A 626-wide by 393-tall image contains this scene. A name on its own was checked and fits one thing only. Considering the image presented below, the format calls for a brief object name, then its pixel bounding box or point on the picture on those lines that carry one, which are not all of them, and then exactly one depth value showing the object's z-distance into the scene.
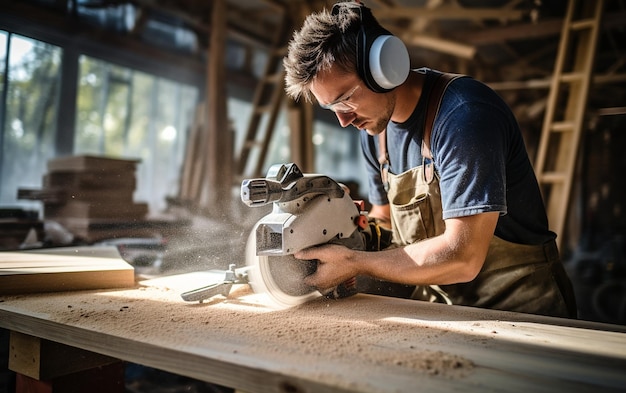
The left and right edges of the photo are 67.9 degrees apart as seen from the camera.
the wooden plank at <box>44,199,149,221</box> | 3.72
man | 1.44
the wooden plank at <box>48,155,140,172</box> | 3.80
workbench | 0.87
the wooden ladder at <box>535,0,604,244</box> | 3.72
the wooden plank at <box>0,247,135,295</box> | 1.53
